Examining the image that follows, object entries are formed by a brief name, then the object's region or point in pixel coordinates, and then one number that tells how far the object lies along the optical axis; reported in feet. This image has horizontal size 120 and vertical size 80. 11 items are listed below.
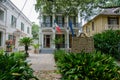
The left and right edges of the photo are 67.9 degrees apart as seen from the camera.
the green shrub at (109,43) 26.67
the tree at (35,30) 108.08
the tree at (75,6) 22.26
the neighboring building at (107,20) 42.73
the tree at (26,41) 32.14
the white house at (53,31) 52.94
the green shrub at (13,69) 8.39
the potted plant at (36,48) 44.07
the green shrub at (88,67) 10.22
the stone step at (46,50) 48.44
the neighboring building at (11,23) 37.26
